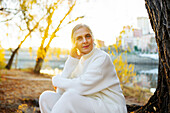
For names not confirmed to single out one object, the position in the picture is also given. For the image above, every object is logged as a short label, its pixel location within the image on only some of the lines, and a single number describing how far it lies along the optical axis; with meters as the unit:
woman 1.17
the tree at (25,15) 3.04
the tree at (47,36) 4.76
